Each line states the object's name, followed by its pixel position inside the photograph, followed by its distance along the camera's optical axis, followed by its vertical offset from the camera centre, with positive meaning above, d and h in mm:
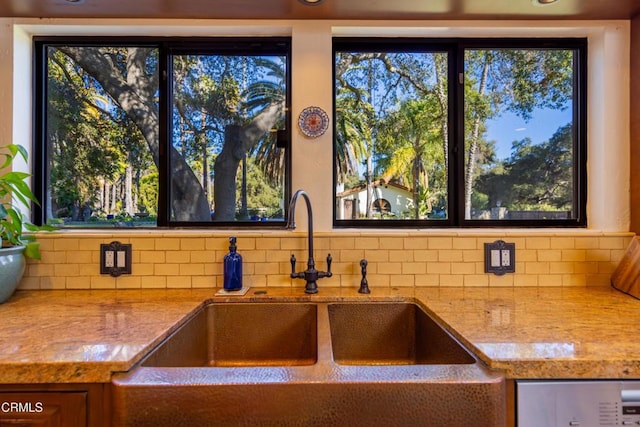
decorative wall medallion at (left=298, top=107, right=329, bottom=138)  1530 +426
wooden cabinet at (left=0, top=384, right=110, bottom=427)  754 -430
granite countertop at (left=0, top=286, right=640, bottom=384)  770 -332
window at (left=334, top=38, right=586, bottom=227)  1649 +381
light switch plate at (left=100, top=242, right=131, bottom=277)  1476 -189
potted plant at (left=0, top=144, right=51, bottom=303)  1245 -95
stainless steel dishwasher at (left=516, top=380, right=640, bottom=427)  768 -434
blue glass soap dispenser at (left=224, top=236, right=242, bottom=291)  1406 -225
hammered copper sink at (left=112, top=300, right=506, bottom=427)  724 -394
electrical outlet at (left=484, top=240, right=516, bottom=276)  1489 -196
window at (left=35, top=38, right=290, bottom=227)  1646 +423
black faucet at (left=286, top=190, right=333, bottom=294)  1384 -244
